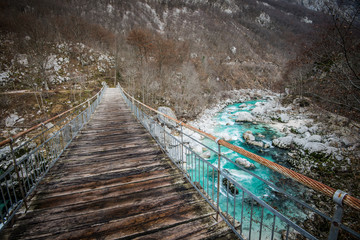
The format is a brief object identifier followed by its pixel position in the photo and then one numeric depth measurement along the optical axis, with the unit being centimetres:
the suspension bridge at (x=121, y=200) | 241
